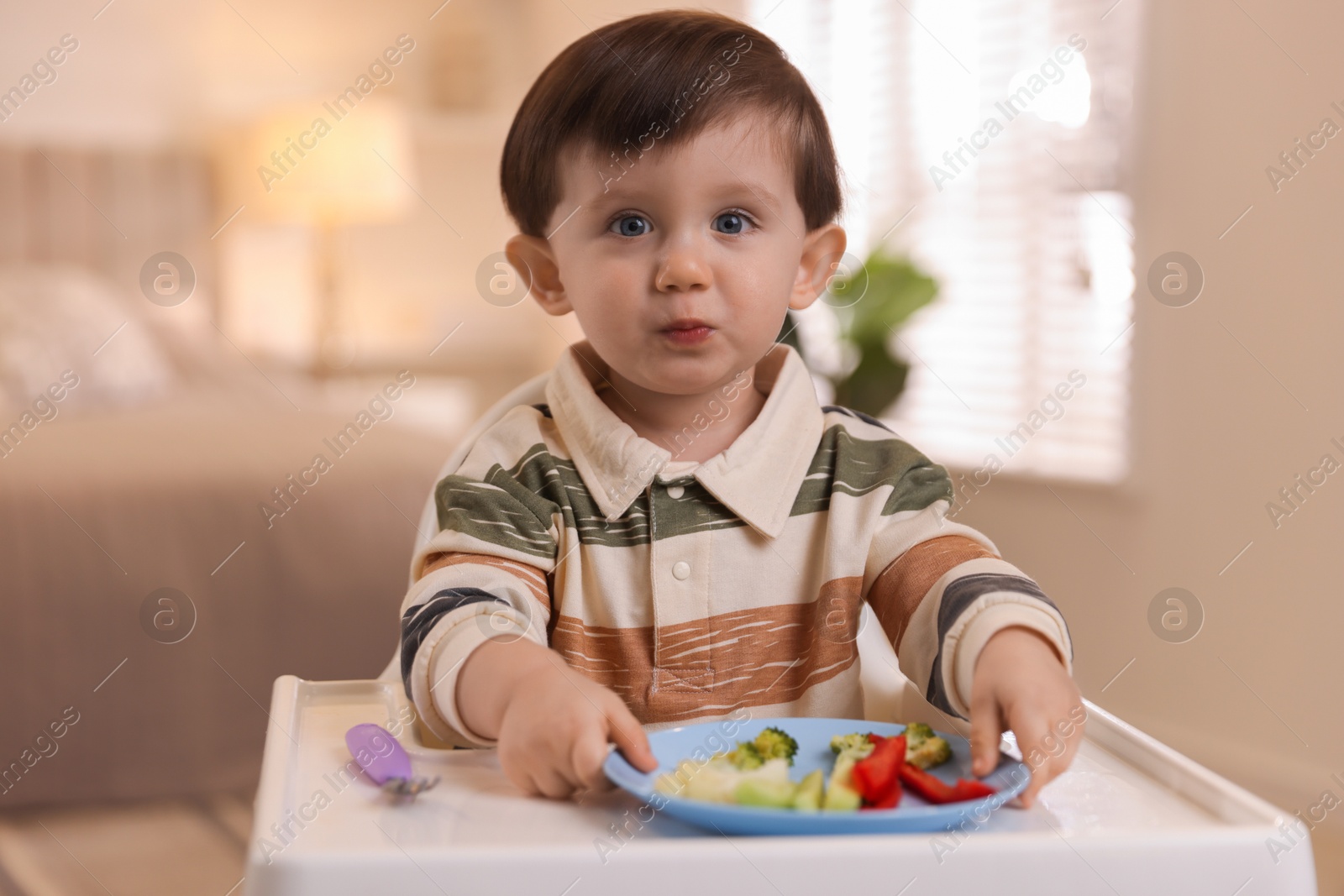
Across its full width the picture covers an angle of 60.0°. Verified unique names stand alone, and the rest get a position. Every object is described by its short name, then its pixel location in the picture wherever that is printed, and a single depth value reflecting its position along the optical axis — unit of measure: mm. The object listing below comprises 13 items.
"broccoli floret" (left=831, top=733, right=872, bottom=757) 597
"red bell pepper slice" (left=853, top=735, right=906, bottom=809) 543
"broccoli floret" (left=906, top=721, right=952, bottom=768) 603
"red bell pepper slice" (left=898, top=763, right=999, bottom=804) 553
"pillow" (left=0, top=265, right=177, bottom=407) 2418
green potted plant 2523
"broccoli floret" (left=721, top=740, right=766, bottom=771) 571
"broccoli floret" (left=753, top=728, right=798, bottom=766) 587
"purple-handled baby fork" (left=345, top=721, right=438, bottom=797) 582
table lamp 3246
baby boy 784
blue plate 508
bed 1697
